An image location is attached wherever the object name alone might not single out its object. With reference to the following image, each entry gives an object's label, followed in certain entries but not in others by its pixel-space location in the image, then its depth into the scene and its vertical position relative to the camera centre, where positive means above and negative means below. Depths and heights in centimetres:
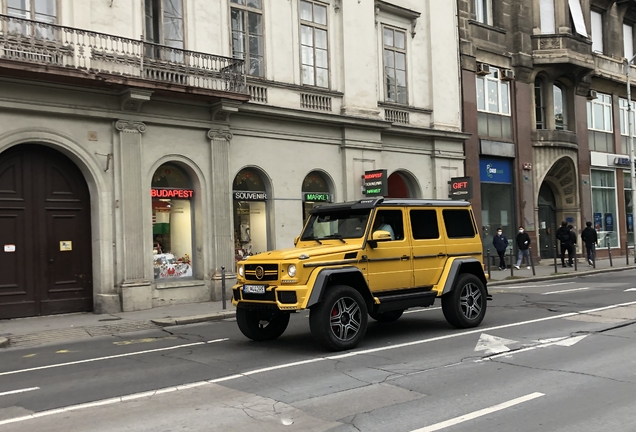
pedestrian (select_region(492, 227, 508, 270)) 2650 -57
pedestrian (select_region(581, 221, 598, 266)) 2816 -54
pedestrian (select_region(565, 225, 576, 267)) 2772 -66
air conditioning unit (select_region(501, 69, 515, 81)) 2859 +705
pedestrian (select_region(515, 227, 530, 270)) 2667 -61
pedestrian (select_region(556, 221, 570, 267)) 2795 -39
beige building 1525 +305
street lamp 3014 +381
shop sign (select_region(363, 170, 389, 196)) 2111 +176
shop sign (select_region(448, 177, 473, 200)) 2419 +171
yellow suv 912 -56
